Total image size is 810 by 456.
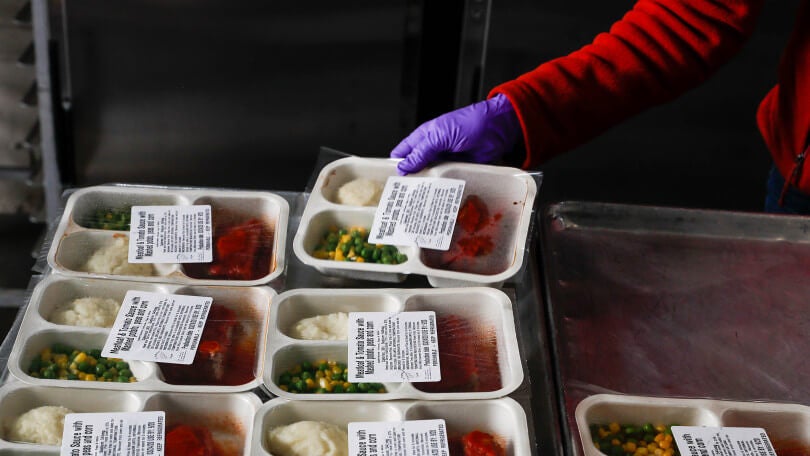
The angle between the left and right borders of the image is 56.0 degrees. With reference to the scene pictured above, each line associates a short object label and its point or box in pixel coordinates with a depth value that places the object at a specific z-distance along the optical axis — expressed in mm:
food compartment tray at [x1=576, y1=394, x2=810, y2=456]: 1599
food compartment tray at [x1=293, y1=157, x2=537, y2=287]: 1849
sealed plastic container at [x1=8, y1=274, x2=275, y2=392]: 1593
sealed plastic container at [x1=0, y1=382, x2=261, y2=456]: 1548
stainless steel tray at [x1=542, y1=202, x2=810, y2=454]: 1751
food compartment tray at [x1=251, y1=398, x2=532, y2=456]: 1546
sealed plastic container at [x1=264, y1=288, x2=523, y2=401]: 1611
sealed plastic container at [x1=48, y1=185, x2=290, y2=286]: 1857
